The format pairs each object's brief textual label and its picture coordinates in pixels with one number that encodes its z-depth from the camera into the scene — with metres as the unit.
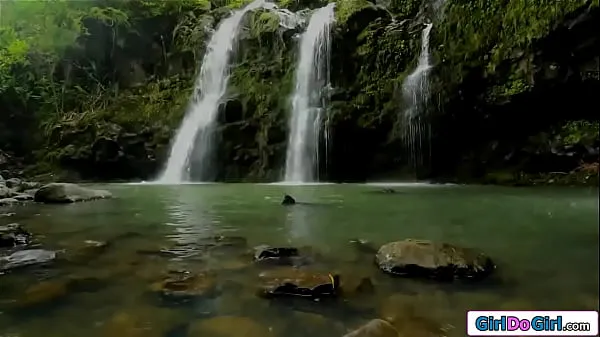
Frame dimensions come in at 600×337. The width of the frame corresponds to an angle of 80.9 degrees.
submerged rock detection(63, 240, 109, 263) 3.82
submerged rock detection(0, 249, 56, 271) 3.73
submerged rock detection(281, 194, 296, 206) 4.83
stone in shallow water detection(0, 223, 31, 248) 4.28
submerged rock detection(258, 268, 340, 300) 2.95
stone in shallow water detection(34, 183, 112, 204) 5.07
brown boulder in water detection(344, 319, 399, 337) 2.43
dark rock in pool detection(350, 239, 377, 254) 3.60
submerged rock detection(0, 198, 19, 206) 4.88
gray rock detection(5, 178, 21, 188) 4.97
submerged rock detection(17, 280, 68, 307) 3.11
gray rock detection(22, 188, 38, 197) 5.19
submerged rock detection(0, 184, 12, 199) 5.01
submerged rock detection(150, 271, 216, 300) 3.09
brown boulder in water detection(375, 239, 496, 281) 3.03
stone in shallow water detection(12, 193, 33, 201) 4.96
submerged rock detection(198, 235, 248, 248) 3.87
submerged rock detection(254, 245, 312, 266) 3.48
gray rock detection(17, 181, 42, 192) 5.00
